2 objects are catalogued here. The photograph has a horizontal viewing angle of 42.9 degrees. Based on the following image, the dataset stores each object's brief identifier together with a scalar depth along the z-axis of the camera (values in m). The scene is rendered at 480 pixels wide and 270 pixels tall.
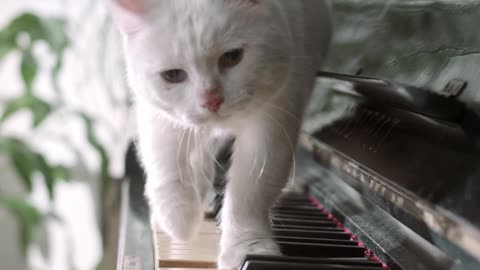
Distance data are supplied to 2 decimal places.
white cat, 0.90
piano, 0.68
